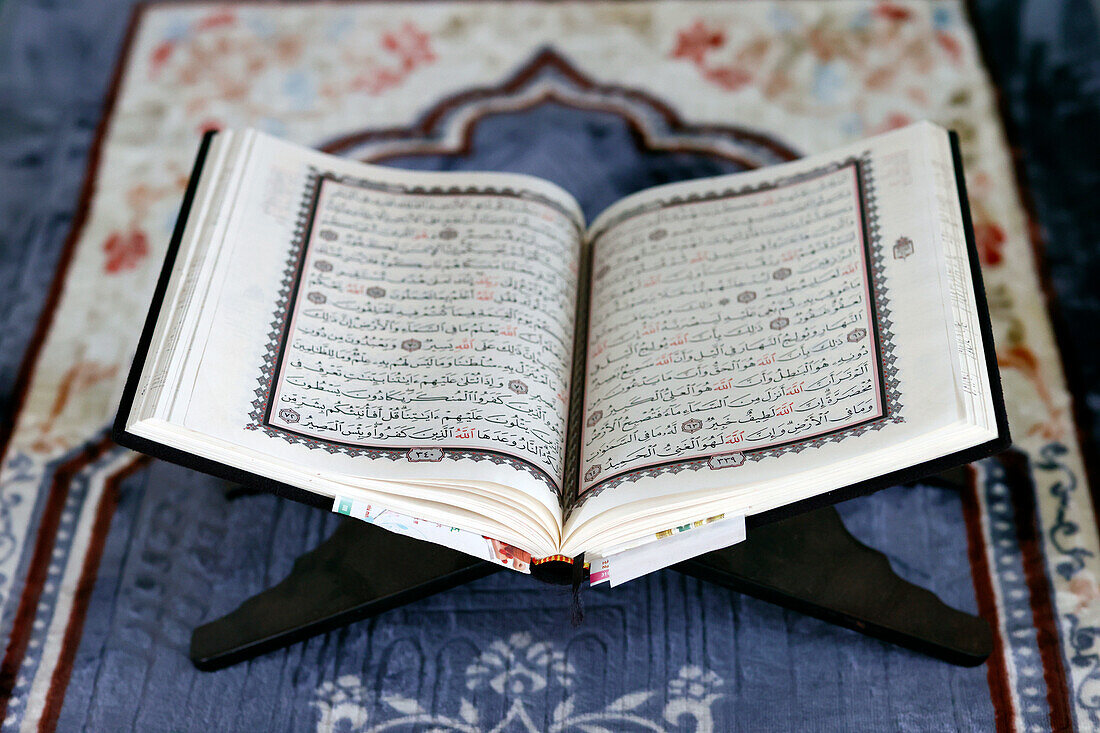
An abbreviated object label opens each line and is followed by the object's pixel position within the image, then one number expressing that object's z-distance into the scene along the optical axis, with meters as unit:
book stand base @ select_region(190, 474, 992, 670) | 0.97
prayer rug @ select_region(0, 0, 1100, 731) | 0.99
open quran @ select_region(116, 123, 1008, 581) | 0.82
